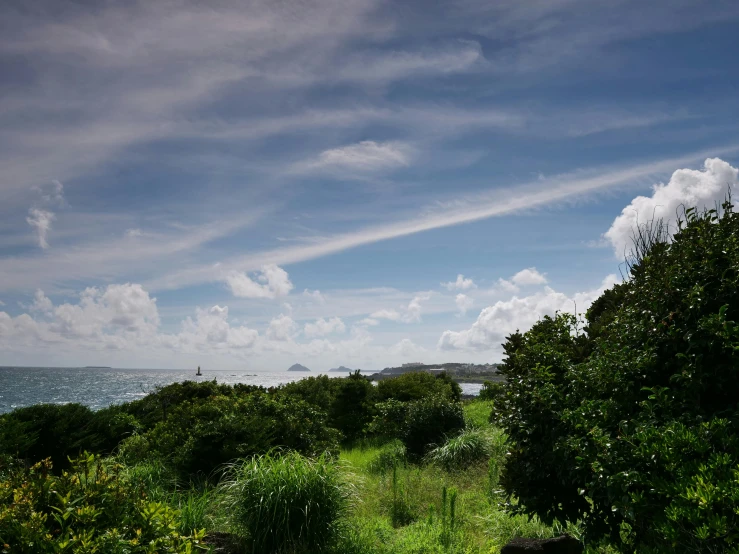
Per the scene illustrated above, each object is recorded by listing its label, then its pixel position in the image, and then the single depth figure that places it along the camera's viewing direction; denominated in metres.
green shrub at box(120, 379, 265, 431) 16.63
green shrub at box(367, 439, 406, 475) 11.91
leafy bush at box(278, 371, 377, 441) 19.08
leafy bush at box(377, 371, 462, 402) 20.89
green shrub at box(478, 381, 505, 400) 24.99
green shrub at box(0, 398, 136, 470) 10.82
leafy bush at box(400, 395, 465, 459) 14.41
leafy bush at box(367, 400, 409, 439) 16.72
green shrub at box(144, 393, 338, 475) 9.34
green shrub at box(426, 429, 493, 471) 11.89
